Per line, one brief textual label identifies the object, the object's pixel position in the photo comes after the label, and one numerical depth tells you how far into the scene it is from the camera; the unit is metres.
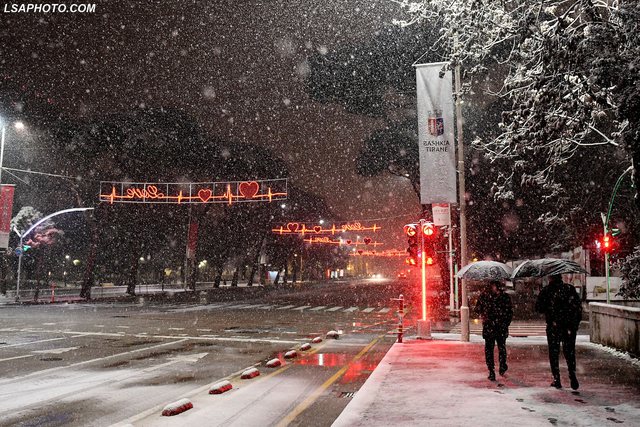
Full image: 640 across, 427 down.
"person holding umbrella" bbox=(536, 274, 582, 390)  8.84
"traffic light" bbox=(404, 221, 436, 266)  16.88
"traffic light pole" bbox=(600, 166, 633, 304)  22.32
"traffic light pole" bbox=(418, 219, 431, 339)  16.97
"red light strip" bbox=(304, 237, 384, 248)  66.19
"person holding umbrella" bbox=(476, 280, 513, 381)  9.77
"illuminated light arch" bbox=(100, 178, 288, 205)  31.08
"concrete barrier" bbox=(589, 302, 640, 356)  12.48
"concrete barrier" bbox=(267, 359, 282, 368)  12.41
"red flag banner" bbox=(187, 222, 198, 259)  51.97
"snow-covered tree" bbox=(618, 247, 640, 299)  21.66
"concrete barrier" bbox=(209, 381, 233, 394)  9.38
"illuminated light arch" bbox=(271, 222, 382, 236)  53.79
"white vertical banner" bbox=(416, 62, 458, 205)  15.76
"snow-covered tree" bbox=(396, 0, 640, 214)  7.63
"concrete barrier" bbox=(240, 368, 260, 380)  10.92
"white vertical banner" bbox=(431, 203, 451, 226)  26.75
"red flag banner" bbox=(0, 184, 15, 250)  35.06
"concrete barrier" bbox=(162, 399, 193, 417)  7.84
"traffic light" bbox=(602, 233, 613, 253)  22.27
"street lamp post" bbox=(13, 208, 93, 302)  39.55
